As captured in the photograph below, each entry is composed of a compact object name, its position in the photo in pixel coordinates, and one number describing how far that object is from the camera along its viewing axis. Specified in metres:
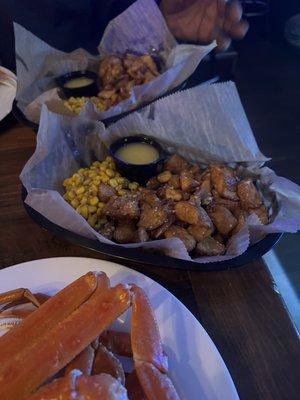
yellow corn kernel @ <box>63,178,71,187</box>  0.35
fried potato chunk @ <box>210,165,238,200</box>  0.33
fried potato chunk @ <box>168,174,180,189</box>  0.34
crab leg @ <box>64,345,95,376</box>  0.19
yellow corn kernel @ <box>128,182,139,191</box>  0.36
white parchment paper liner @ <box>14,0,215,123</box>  0.43
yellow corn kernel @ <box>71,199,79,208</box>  0.32
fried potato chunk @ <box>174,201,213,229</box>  0.30
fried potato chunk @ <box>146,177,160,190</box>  0.35
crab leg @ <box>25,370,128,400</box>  0.16
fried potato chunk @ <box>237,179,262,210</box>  0.32
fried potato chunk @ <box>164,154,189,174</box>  0.36
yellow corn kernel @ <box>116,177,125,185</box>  0.35
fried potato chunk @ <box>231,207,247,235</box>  0.30
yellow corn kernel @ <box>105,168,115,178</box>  0.35
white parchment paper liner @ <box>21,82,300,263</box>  0.33
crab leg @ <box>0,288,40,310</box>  0.24
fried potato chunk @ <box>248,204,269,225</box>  0.31
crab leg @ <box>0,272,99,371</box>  0.20
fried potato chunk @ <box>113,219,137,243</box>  0.30
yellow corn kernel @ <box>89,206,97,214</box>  0.32
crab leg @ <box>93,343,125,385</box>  0.20
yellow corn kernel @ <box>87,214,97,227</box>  0.31
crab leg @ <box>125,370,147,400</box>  0.20
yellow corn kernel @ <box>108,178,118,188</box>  0.35
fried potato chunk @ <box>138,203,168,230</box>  0.30
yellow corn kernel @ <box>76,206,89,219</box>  0.31
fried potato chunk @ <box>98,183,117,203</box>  0.33
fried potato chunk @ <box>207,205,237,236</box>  0.30
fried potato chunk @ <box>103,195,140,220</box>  0.30
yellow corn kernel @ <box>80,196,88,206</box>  0.32
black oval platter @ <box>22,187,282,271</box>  0.27
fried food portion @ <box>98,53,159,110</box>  0.46
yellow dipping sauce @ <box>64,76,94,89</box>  0.48
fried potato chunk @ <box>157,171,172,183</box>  0.35
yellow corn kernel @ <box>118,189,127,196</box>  0.34
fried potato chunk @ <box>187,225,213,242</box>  0.30
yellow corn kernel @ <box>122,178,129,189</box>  0.36
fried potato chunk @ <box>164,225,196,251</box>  0.29
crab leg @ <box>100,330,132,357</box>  0.22
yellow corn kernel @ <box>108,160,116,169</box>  0.37
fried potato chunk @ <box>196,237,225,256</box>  0.29
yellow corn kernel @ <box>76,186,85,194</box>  0.33
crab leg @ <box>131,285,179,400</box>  0.19
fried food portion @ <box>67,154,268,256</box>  0.30
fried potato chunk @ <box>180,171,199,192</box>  0.33
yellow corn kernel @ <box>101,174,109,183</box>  0.35
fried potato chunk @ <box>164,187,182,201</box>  0.32
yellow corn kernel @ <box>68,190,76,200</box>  0.33
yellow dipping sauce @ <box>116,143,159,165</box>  0.37
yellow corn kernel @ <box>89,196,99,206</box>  0.32
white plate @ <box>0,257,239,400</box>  0.22
